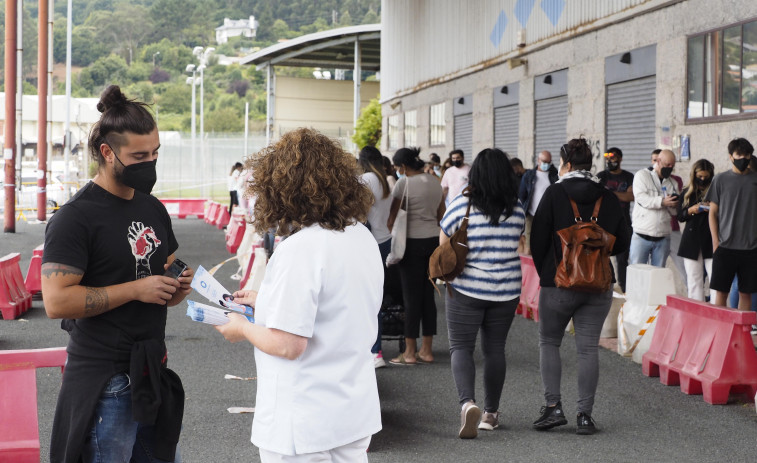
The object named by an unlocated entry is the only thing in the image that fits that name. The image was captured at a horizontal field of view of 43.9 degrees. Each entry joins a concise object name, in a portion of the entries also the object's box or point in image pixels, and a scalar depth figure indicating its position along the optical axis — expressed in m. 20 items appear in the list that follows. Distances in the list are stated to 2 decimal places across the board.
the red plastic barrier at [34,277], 13.01
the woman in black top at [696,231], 10.65
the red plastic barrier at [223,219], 29.83
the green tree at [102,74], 123.38
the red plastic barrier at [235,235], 21.25
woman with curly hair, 3.02
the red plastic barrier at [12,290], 11.61
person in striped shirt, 6.42
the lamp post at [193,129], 48.59
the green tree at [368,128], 46.59
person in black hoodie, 6.61
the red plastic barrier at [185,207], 37.22
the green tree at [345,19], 131.98
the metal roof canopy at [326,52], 44.66
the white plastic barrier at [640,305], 9.23
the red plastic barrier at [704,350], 7.58
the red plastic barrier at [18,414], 5.21
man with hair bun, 3.33
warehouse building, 12.88
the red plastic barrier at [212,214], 32.12
